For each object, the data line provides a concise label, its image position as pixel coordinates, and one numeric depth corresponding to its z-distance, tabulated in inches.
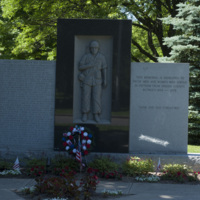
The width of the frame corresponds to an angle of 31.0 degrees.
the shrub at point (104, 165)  319.0
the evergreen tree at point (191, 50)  523.2
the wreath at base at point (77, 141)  327.9
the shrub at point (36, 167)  316.2
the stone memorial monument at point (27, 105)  363.6
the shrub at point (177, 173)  307.0
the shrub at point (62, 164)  321.6
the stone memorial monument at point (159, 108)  356.5
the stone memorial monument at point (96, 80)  355.3
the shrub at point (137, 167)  320.2
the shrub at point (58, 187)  248.7
